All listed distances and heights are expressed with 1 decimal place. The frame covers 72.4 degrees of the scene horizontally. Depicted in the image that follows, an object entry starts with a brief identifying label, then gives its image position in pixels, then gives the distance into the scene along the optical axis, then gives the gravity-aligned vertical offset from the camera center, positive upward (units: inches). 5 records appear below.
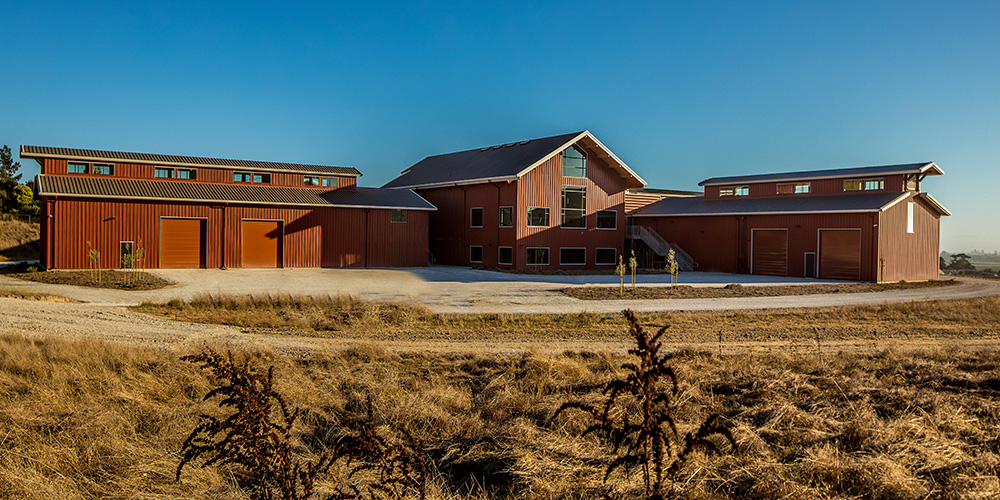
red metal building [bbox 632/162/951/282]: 1314.0 +57.1
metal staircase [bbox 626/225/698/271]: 1599.4 +15.2
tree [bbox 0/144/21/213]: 1894.7 +141.5
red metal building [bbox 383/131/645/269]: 1472.7 +97.8
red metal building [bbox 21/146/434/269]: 1194.0 +64.2
